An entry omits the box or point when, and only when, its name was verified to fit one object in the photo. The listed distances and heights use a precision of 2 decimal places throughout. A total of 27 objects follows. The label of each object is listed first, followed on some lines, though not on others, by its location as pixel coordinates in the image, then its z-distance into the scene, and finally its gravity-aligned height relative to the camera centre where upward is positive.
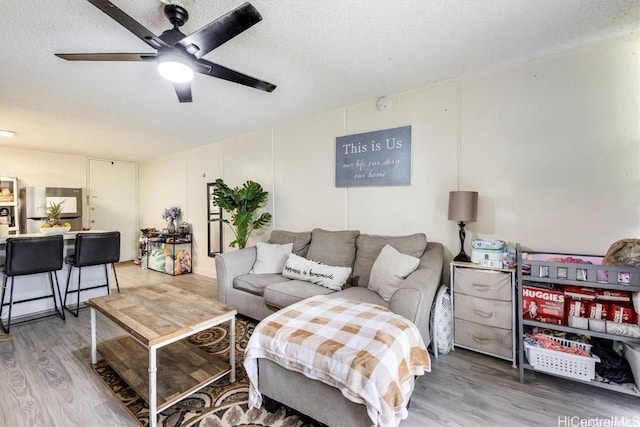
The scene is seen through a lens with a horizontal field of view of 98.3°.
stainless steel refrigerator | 5.07 +0.18
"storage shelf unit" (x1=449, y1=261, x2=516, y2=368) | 2.12 -0.77
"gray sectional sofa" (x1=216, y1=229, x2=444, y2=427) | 1.43 -0.70
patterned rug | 1.60 -1.20
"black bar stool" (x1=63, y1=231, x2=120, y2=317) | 3.20 -0.46
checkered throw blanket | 1.25 -0.71
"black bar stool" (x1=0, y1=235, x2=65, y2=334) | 2.72 -0.45
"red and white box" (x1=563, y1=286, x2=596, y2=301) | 1.83 -0.55
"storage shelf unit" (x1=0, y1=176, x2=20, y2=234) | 4.94 +0.26
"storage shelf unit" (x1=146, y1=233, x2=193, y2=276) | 5.12 -0.77
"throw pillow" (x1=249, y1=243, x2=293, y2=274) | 3.21 -0.53
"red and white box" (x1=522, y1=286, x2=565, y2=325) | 1.91 -0.65
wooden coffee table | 1.62 -0.87
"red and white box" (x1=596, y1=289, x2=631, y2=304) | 1.75 -0.54
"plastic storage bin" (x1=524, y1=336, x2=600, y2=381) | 1.77 -0.99
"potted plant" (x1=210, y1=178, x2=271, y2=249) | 3.93 +0.14
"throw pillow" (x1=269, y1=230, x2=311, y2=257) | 3.39 -0.34
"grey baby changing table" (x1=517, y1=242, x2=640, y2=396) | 1.72 -0.71
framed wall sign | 2.94 +0.62
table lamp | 2.35 +0.05
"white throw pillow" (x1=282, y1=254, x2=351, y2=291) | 2.65 -0.60
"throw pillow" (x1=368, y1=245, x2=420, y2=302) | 2.29 -0.50
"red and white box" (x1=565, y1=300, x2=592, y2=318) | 1.84 -0.65
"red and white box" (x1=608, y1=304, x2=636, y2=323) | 1.72 -0.64
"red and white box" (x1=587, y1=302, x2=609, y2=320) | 1.78 -0.64
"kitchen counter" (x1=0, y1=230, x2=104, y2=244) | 2.96 -0.26
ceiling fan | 1.37 +0.96
